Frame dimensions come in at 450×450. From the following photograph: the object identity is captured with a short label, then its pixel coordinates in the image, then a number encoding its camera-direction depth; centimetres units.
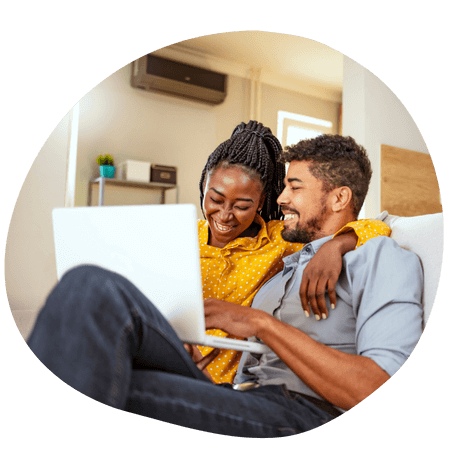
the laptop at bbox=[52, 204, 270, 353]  63
